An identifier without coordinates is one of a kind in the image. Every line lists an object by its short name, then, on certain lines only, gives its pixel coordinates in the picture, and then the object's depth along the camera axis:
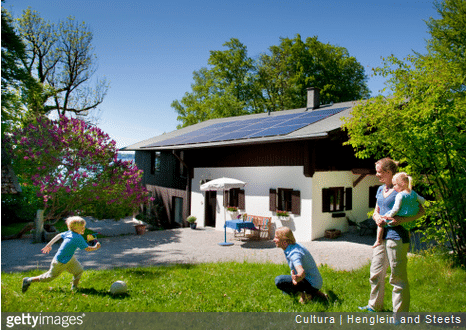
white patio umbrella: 13.49
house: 12.52
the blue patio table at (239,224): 12.57
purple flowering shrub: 13.47
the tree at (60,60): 19.17
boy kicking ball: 5.06
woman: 4.05
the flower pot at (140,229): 15.84
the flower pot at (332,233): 12.69
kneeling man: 4.52
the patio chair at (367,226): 12.98
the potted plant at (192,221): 16.55
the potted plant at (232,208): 15.25
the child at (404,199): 4.02
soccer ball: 5.46
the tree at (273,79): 29.97
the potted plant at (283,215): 13.16
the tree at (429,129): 6.49
